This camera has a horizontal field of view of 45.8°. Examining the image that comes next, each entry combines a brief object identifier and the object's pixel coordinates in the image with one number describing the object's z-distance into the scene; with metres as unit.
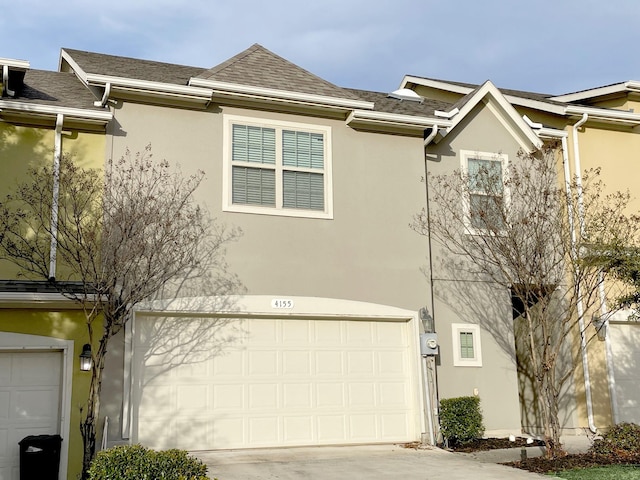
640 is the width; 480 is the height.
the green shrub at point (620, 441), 12.95
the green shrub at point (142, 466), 9.03
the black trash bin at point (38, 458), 11.30
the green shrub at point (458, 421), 14.23
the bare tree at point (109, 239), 11.83
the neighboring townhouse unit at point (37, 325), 12.01
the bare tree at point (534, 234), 13.61
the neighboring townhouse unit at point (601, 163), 16.34
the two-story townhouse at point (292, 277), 13.26
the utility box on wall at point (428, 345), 14.65
